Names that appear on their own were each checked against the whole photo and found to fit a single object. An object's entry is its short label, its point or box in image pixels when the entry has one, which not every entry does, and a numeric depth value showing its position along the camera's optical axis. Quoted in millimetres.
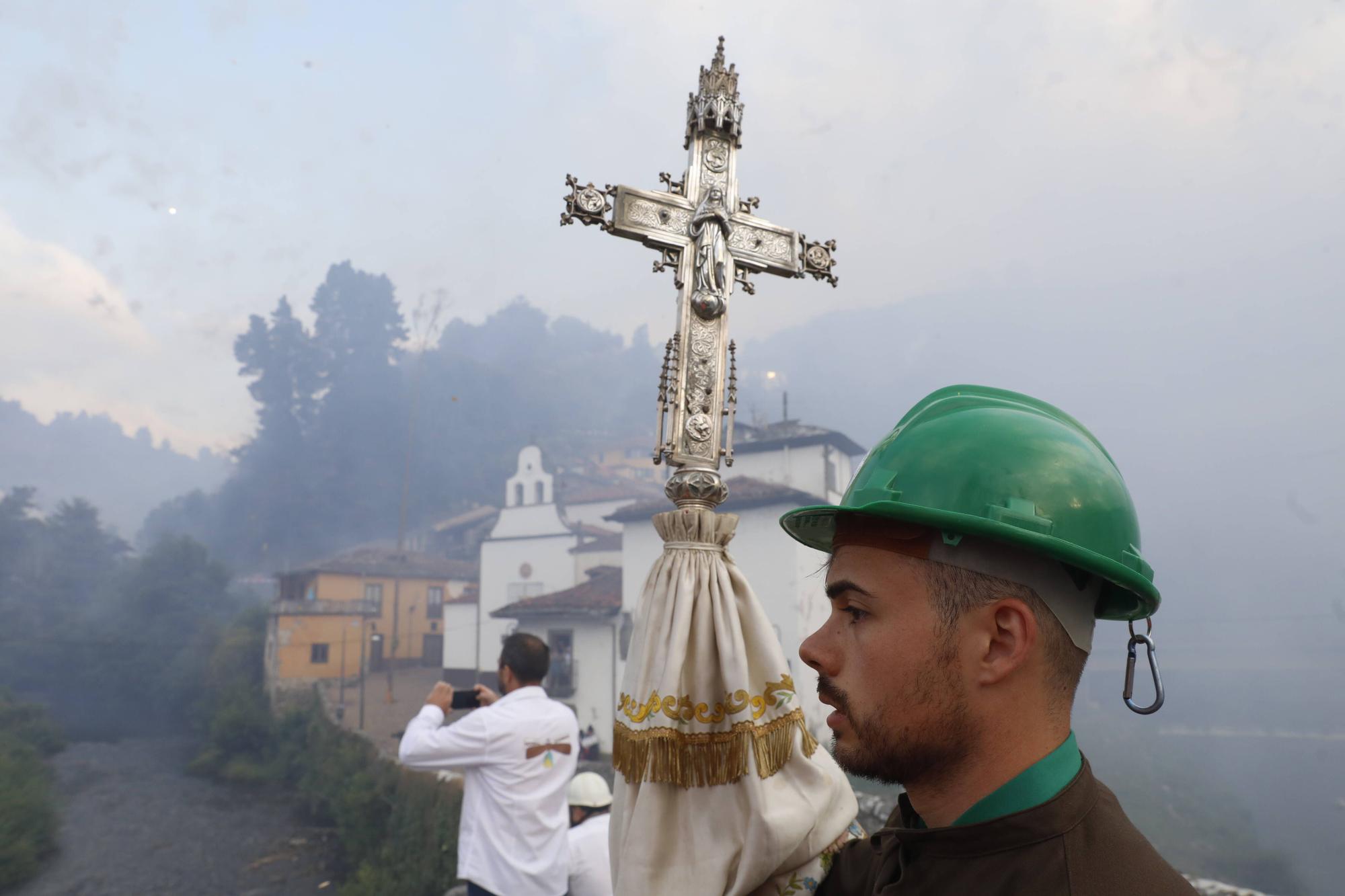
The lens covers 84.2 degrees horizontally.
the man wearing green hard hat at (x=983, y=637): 1251
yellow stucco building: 34188
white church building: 23656
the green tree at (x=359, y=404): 60438
